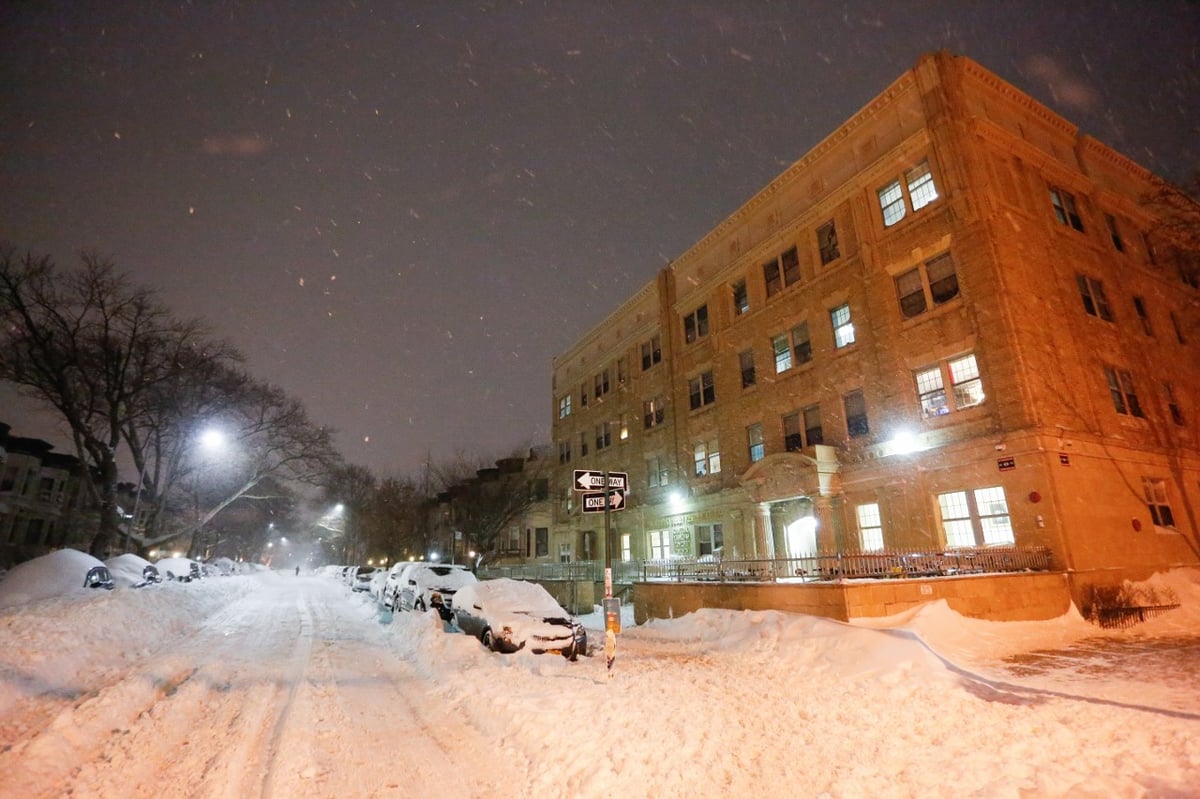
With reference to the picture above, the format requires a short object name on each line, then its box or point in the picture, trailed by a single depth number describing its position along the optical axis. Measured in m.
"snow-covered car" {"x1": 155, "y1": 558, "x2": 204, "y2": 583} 32.67
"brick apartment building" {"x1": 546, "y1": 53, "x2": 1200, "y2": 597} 15.38
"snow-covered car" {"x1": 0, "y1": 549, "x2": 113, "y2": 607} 16.50
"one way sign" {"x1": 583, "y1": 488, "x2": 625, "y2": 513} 9.67
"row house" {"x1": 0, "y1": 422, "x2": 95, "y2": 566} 43.84
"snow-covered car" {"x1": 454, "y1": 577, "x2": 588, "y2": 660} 10.71
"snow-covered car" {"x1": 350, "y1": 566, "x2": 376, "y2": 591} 31.89
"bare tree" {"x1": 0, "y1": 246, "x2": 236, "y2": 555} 21.88
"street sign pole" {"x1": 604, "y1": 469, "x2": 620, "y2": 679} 8.41
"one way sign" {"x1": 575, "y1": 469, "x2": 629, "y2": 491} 9.69
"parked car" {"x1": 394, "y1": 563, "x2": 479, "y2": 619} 16.95
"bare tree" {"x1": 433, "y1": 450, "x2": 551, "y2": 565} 37.62
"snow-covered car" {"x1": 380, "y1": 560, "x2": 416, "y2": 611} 20.95
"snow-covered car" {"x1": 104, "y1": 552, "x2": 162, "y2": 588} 23.36
